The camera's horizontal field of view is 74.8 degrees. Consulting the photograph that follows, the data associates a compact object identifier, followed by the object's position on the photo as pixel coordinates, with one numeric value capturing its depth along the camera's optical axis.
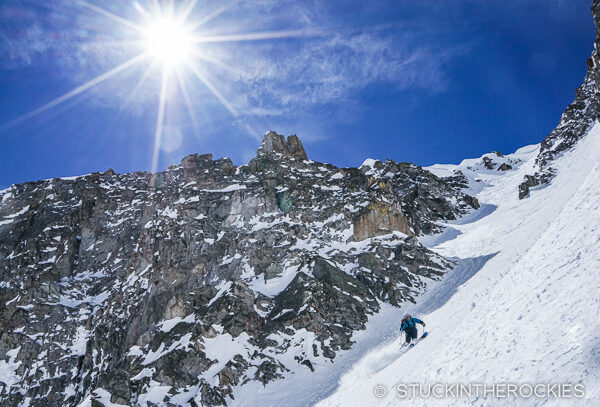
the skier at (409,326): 21.14
